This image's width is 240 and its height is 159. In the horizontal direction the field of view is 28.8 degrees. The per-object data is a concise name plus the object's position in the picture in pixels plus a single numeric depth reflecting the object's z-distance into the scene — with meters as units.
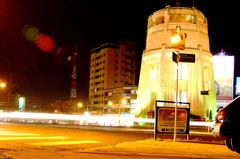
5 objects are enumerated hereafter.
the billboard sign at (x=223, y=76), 82.94
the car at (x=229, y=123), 10.48
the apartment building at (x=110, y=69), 158.12
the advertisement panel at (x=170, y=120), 21.57
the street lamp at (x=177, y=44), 21.08
